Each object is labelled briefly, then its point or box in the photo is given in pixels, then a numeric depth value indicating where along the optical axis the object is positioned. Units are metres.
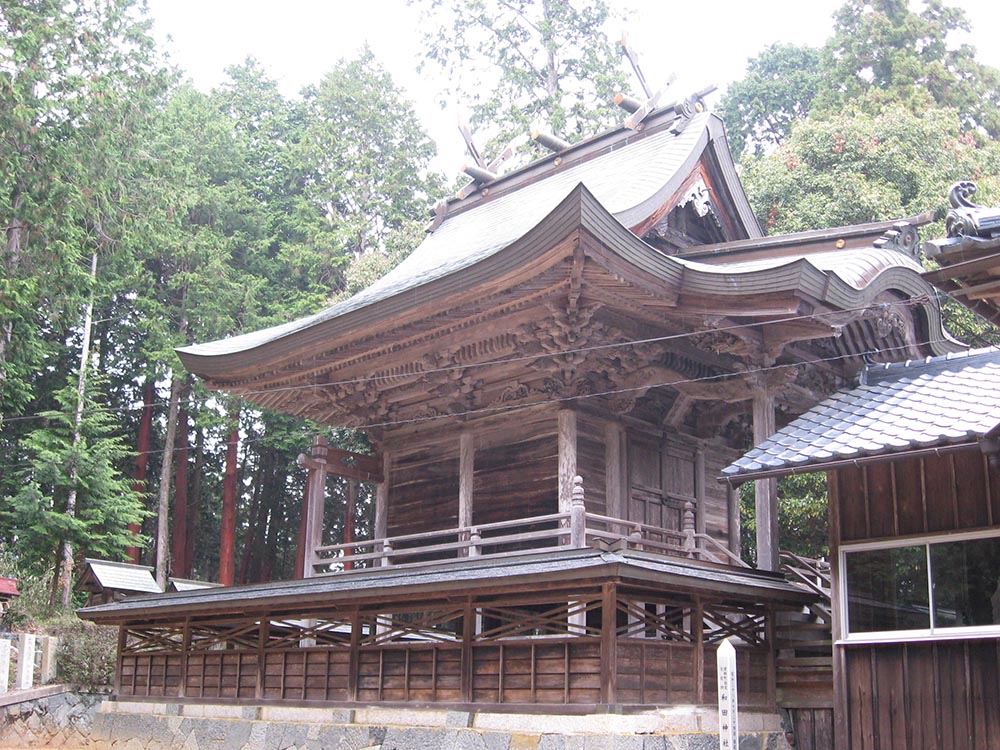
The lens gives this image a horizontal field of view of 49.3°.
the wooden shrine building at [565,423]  11.59
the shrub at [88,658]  20.27
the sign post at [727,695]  9.22
